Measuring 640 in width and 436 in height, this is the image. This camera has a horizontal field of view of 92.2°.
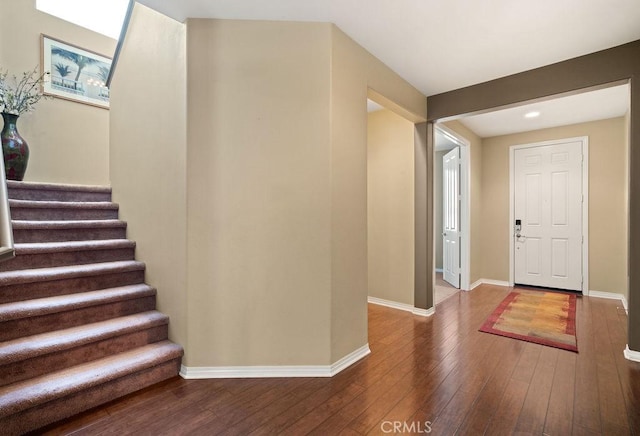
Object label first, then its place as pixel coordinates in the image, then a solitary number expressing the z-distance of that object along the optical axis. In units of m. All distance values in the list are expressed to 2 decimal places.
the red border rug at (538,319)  2.87
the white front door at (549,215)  4.56
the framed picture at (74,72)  3.71
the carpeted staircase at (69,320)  1.70
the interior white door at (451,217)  4.82
